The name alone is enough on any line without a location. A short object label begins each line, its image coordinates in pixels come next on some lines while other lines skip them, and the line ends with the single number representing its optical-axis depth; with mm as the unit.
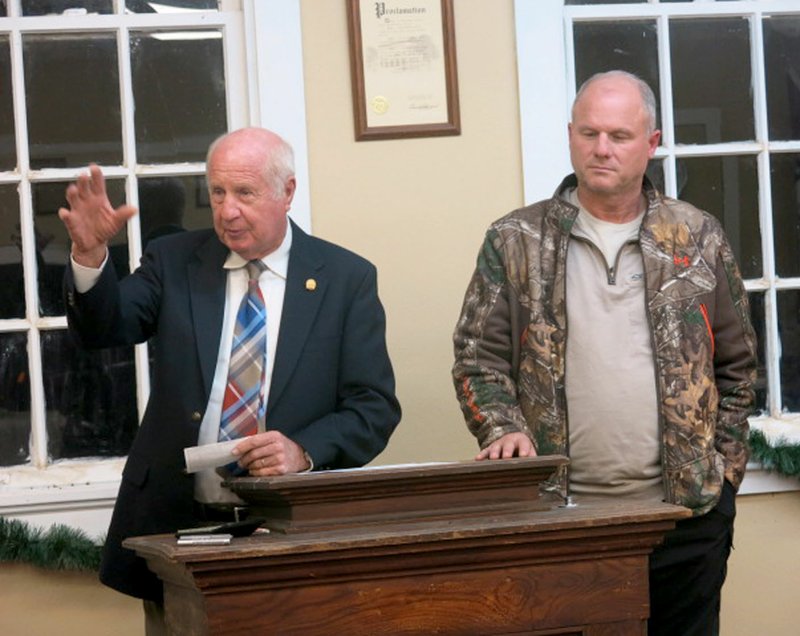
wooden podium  2779
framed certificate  4629
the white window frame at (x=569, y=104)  4723
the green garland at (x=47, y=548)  4500
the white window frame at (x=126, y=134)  4586
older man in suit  3551
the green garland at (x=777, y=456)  4867
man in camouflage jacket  3791
